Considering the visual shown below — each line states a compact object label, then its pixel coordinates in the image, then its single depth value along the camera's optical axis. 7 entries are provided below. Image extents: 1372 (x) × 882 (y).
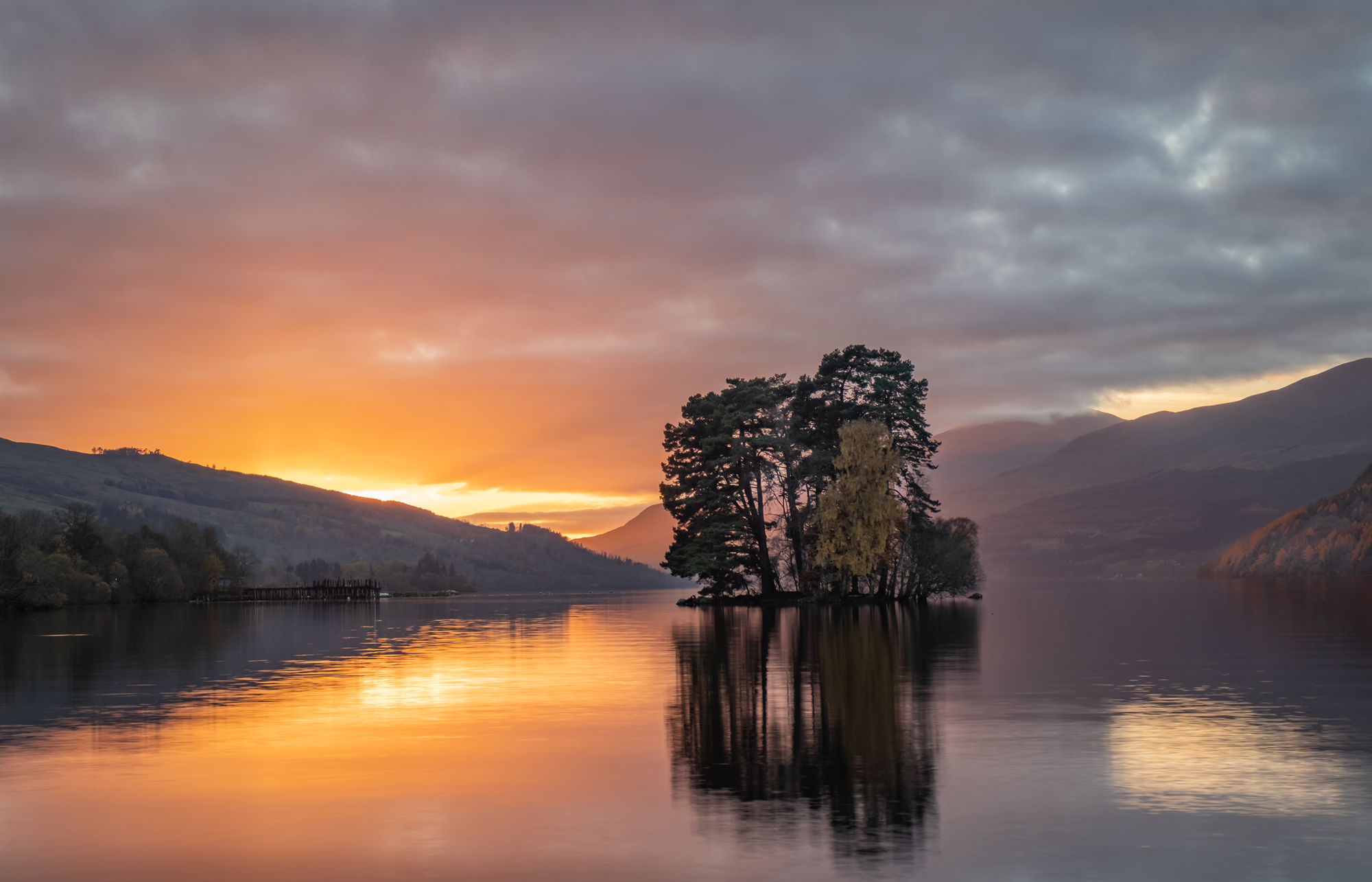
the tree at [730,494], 105.75
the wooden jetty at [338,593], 192.64
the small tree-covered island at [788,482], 102.19
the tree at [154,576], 157.50
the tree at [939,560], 110.25
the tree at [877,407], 102.81
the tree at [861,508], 92.12
